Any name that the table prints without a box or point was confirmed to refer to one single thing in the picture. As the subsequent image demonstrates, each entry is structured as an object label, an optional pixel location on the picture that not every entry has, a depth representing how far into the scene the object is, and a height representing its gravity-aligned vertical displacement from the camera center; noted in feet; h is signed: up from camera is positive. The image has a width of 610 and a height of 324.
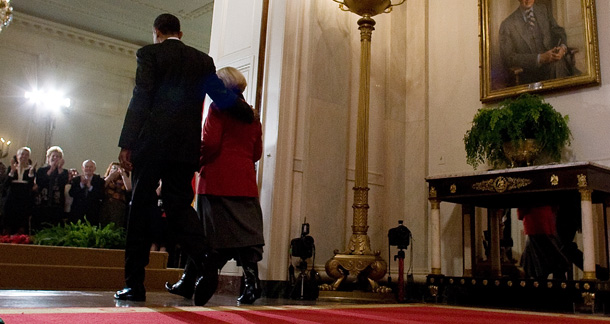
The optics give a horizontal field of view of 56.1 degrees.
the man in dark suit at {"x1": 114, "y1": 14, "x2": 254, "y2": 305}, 8.48 +1.56
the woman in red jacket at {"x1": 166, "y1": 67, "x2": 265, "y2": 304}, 10.62 +1.31
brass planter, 13.28 +2.91
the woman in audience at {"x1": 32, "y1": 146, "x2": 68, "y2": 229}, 20.48 +2.24
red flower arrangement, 15.72 +0.39
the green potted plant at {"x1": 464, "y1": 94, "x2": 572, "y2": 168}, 13.19 +3.40
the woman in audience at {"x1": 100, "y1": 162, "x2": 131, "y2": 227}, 19.77 +2.03
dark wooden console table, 10.81 +1.77
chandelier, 22.77 +9.73
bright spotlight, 35.33 +9.64
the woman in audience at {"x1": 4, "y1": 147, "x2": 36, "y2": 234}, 20.51 +2.12
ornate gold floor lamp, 13.41 +1.68
